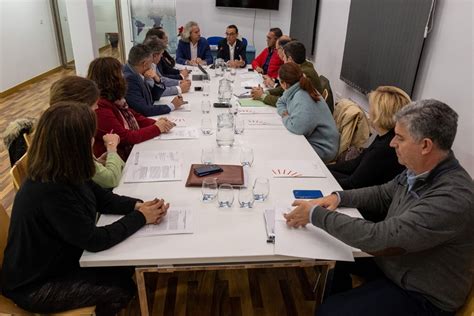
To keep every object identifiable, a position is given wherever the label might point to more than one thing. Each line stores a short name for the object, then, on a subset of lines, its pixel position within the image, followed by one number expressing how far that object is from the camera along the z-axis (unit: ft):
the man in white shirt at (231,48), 17.20
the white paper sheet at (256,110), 9.90
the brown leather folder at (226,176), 5.76
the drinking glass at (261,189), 5.50
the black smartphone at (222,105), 10.13
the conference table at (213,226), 4.30
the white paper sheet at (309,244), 4.34
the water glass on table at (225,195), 5.31
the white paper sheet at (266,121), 8.91
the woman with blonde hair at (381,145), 6.34
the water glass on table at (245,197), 5.29
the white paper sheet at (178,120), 8.74
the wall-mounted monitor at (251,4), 21.61
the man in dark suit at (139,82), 9.30
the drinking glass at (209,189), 5.41
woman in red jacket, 7.11
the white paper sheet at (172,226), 4.66
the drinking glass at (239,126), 8.24
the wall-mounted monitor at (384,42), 9.04
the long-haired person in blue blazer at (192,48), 16.58
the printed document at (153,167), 6.00
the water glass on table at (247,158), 6.63
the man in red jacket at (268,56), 15.53
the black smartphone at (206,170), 5.98
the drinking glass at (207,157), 6.59
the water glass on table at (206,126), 8.14
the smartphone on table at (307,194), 5.56
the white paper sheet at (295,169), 6.24
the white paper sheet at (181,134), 7.84
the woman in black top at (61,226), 4.16
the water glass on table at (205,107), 9.68
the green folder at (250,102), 10.56
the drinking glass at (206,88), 11.68
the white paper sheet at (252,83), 12.78
